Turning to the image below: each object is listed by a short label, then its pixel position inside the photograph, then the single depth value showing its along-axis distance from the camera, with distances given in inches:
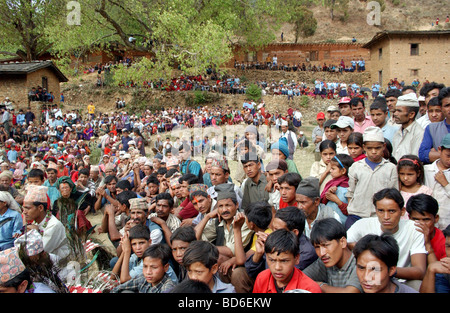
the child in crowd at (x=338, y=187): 155.3
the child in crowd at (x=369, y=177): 146.3
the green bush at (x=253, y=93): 1024.2
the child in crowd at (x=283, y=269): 107.0
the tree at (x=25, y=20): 984.3
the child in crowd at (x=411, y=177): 140.1
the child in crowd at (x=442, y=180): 139.1
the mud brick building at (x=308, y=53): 1359.5
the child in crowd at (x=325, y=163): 175.6
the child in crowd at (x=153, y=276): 123.9
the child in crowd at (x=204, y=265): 114.6
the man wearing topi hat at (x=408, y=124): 177.9
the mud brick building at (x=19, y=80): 822.5
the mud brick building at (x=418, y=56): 1055.0
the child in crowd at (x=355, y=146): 171.9
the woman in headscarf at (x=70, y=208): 223.3
